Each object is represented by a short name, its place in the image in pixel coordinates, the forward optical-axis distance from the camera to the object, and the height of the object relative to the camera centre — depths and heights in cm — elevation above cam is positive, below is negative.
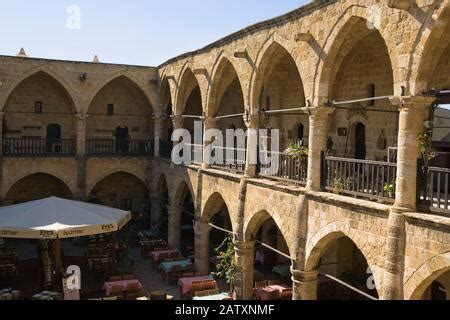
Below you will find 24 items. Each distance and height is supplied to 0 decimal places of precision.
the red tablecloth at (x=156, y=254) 1672 -424
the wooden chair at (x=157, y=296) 1208 -413
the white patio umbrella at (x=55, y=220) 1217 -232
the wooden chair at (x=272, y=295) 1260 -428
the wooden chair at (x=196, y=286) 1336 -429
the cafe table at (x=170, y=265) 1525 -427
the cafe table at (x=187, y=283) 1338 -425
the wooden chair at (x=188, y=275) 1437 -425
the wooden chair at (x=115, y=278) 1373 -419
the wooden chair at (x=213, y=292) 1324 -442
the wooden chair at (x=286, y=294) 1287 -432
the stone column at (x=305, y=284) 1013 -319
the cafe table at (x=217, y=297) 1234 -428
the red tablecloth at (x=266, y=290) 1265 -420
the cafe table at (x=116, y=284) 1301 -420
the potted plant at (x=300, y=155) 1062 -39
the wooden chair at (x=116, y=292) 1288 -432
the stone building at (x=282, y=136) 757 +2
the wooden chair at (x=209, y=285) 1348 -427
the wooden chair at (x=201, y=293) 1295 -436
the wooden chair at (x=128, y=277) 1384 -419
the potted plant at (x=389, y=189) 805 -86
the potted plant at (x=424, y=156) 756 -28
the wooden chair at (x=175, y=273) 1523 -446
